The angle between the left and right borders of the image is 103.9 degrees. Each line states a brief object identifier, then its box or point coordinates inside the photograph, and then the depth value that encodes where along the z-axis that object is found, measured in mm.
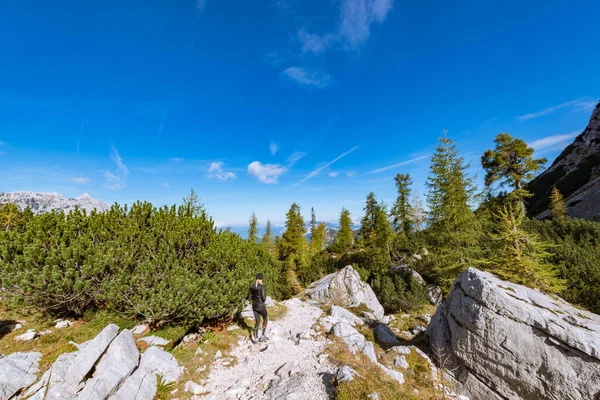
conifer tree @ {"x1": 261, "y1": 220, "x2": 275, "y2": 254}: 48175
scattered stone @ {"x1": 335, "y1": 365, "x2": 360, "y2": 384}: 6575
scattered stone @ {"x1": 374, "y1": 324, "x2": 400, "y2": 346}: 12197
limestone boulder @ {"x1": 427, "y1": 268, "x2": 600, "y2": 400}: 6695
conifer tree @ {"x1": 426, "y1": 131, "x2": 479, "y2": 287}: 17094
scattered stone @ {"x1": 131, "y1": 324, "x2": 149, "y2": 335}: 10311
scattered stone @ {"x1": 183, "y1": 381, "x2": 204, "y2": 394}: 7031
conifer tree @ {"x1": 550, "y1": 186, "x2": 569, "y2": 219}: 35453
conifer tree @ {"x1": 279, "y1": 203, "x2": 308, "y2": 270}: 36031
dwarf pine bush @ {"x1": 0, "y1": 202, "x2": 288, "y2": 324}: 8758
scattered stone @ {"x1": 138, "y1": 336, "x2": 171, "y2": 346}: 9445
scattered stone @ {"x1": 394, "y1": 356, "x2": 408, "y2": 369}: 9109
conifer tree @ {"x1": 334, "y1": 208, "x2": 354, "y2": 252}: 47938
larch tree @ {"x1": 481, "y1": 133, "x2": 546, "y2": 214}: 31062
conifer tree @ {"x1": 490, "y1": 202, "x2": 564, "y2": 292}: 10484
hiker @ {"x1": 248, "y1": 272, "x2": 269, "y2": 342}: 10141
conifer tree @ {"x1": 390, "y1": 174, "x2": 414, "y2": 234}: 38656
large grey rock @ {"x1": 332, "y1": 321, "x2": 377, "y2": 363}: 9352
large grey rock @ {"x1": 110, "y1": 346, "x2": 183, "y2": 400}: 6207
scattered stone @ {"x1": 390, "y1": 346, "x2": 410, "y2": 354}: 9927
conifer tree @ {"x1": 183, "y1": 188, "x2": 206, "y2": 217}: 27008
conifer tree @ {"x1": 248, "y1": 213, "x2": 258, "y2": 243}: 49969
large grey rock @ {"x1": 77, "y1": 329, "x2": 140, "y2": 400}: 5742
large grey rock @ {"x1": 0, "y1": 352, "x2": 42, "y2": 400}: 5434
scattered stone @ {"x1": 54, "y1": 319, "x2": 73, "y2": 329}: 10039
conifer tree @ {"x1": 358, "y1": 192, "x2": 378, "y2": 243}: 43125
